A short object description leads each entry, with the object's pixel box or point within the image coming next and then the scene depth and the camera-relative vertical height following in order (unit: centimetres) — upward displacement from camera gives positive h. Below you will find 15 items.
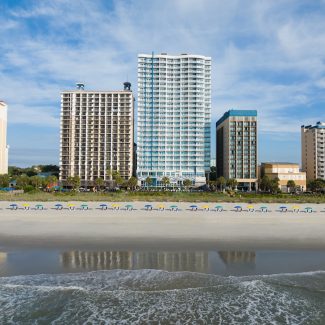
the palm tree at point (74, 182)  9381 -134
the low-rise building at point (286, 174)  10575 +137
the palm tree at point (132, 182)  9709 -133
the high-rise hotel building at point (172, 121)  10825 +1918
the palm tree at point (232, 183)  10069 -158
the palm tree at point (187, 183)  9894 -161
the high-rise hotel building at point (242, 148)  10756 +1017
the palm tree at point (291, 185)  10004 -213
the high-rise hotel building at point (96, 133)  11019 +1529
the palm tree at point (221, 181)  9993 -97
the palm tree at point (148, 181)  10019 -104
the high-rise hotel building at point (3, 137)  12281 +1541
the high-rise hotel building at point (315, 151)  12144 +1026
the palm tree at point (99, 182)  9750 -137
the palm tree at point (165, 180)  9981 -72
